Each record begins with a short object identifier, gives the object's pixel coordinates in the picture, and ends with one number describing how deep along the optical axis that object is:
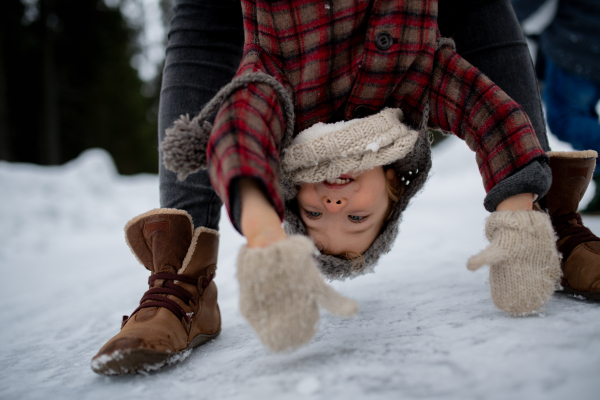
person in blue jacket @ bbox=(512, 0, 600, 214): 2.06
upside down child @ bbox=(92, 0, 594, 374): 0.70
